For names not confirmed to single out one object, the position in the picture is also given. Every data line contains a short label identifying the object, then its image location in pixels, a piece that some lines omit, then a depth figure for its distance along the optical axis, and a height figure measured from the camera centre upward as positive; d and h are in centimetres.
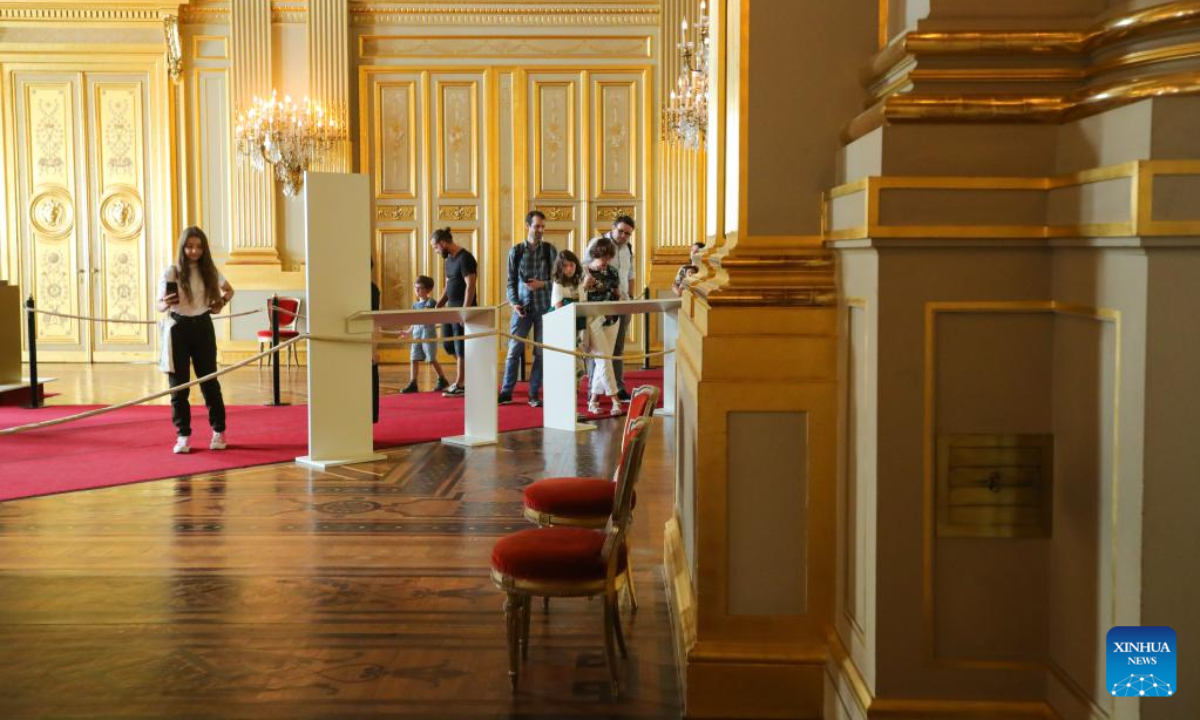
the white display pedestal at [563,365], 850 -51
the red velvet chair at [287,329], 1253 -37
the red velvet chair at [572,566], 336 -75
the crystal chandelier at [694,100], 1156 +186
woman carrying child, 959 -3
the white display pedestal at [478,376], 789 -54
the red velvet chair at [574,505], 413 -72
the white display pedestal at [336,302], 688 -5
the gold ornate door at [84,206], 1385 +100
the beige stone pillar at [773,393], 305 -25
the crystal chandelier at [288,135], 1317 +172
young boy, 1066 -49
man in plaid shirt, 995 +8
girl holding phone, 732 -9
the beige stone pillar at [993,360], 231 -14
